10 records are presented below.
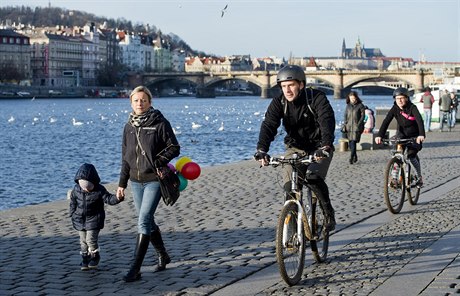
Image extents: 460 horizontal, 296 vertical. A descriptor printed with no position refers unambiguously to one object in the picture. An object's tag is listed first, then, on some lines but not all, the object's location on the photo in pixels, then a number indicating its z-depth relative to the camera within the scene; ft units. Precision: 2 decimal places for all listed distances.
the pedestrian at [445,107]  96.43
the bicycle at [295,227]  21.36
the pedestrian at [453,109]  101.50
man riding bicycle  22.74
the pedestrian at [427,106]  91.50
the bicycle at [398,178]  34.27
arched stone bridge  349.61
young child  23.88
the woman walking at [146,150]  22.88
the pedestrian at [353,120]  59.47
